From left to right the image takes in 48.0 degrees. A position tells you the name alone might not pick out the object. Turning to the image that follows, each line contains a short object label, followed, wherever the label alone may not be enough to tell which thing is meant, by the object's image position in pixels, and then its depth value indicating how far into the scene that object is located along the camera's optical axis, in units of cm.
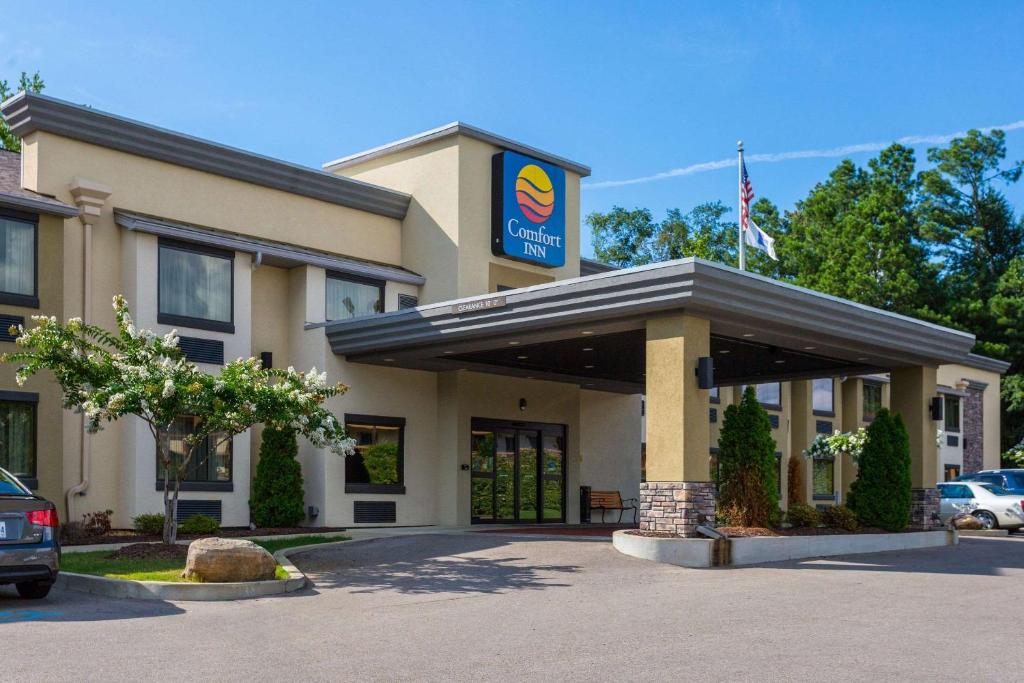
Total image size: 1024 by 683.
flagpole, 2634
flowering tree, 1614
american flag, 2676
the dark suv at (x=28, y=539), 1201
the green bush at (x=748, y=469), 1994
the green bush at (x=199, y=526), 2033
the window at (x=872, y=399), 4112
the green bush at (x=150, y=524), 2109
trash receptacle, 2961
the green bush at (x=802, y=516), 2150
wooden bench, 3003
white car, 3027
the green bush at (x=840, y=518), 2225
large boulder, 1380
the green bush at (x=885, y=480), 2295
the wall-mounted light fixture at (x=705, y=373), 1805
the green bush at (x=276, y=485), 2323
